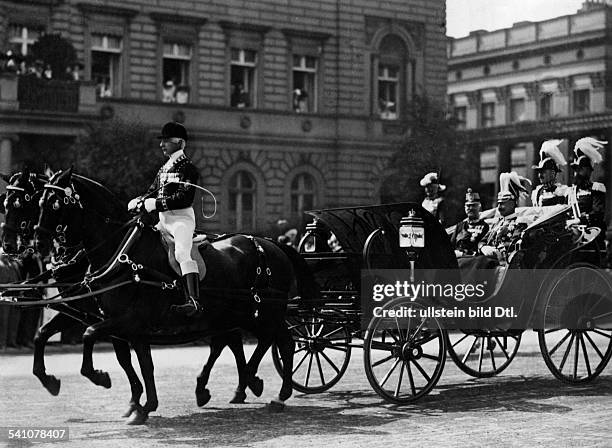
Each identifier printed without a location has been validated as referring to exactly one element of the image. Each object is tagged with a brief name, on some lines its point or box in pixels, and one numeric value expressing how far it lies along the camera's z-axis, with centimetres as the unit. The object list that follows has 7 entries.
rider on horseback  905
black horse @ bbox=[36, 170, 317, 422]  895
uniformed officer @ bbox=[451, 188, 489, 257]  1209
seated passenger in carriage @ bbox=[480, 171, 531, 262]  1138
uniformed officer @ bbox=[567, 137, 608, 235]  1121
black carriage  1005
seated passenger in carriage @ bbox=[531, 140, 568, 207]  1149
